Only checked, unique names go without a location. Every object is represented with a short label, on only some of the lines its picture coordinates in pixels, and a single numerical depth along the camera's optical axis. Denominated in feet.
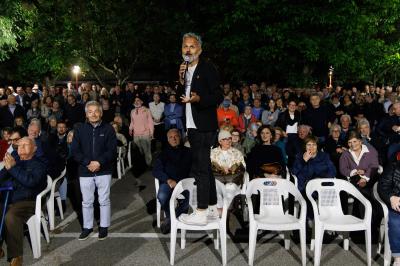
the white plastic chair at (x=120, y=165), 31.12
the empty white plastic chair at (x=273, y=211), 16.39
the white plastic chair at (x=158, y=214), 20.80
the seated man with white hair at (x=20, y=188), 16.15
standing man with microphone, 14.12
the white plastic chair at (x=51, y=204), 20.45
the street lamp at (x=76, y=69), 77.91
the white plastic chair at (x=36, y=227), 17.17
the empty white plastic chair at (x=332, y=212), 16.31
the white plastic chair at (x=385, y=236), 16.12
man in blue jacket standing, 18.90
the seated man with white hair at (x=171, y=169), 20.16
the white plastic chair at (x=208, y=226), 16.28
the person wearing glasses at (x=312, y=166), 20.68
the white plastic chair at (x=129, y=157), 34.68
